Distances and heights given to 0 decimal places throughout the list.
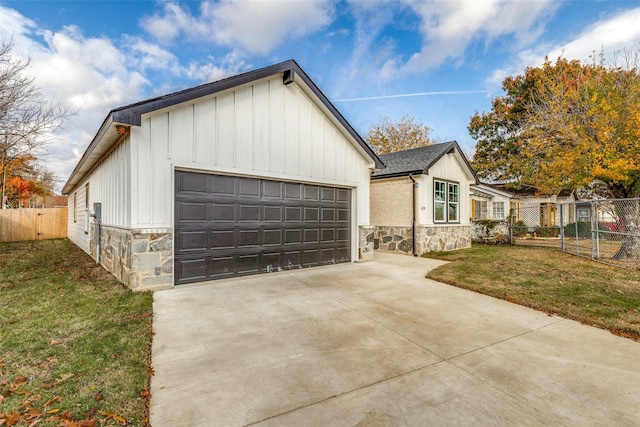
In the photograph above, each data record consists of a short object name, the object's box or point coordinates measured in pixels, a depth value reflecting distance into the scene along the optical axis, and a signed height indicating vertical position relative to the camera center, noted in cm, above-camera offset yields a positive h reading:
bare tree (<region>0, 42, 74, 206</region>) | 795 +320
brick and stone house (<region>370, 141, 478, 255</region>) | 1110 +58
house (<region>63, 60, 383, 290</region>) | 552 +80
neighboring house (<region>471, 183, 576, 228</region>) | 2102 +71
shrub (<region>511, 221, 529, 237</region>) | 1836 -110
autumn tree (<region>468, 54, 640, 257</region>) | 822 +253
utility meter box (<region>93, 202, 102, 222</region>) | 836 +16
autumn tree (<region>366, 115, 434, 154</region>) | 2786 +808
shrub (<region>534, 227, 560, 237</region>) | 1866 -119
